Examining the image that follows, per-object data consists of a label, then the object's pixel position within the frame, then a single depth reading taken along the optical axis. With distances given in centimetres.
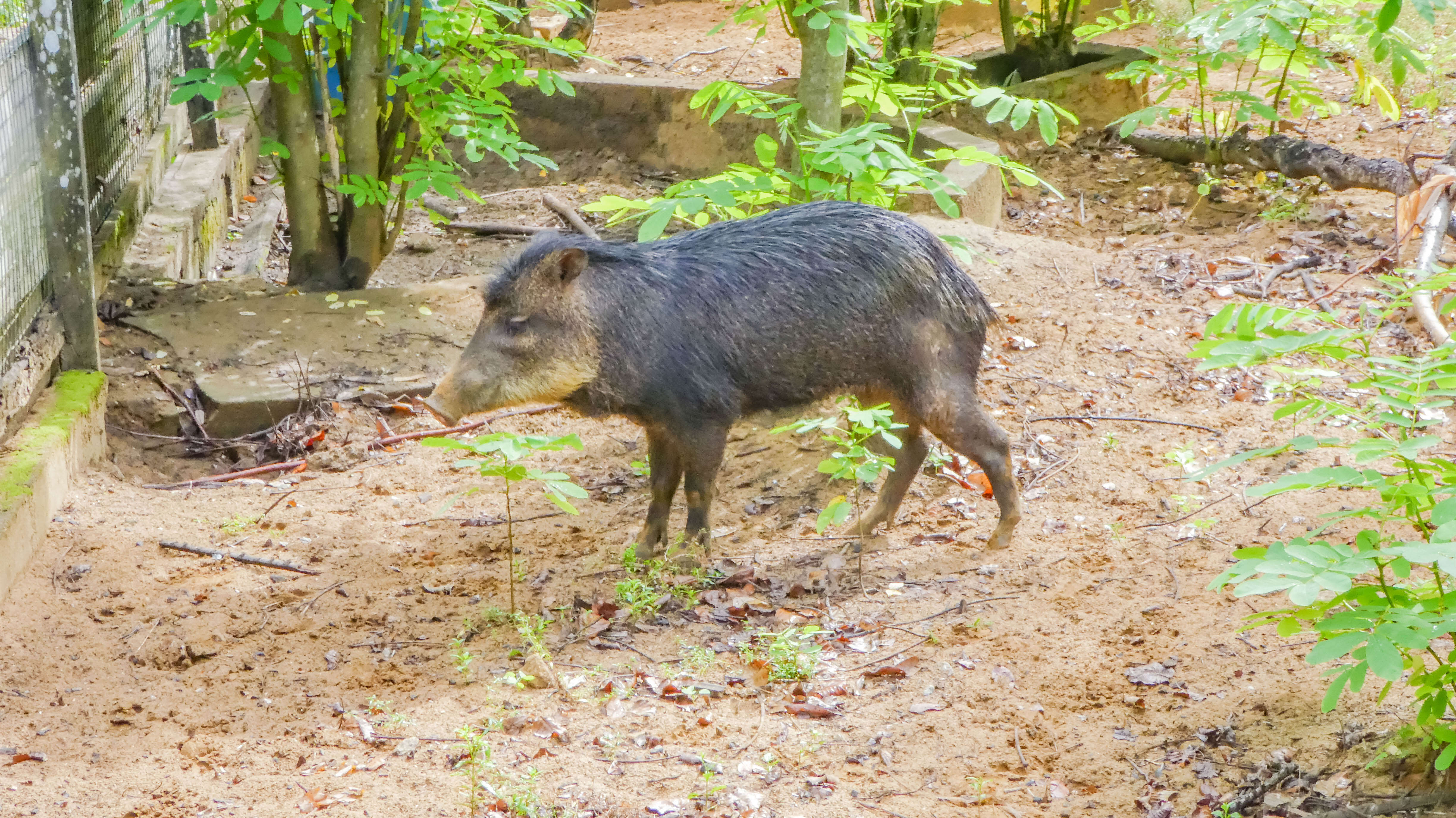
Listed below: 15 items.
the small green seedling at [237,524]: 985
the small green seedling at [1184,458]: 965
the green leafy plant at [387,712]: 704
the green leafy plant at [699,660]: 776
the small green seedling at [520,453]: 761
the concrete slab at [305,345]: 1199
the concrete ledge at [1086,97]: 2016
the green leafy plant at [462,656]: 762
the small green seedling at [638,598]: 851
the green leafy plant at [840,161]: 936
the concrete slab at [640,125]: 2011
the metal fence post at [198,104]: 1748
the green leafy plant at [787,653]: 760
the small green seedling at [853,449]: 813
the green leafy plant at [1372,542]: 476
